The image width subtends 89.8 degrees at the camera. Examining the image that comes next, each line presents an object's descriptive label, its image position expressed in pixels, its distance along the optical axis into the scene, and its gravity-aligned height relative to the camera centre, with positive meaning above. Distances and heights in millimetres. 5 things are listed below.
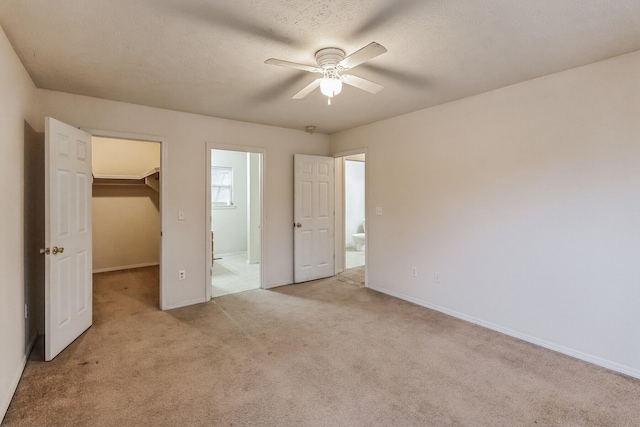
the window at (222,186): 7156 +588
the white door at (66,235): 2572 -202
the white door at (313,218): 4812 -91
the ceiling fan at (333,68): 2023 +976
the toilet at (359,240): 7527 -671
